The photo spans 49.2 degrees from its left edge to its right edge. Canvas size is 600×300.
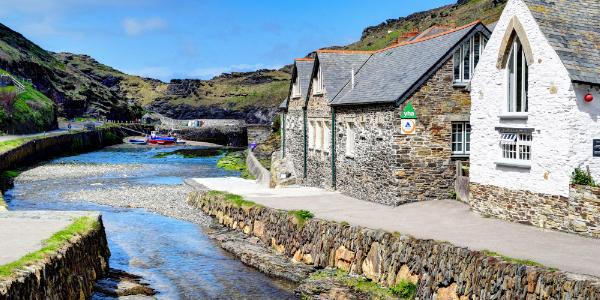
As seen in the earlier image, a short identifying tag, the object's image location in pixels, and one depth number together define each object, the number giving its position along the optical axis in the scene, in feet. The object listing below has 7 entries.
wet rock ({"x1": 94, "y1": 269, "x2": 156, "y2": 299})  53.42
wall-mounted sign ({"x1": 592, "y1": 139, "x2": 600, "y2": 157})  53.93
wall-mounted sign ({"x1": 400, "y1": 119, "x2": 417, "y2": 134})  76.79
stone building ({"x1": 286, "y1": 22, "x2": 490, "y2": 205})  76.95
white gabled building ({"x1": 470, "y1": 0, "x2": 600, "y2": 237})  53.98
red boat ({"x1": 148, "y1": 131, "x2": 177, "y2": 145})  337.93
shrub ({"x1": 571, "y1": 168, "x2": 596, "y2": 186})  53.11
